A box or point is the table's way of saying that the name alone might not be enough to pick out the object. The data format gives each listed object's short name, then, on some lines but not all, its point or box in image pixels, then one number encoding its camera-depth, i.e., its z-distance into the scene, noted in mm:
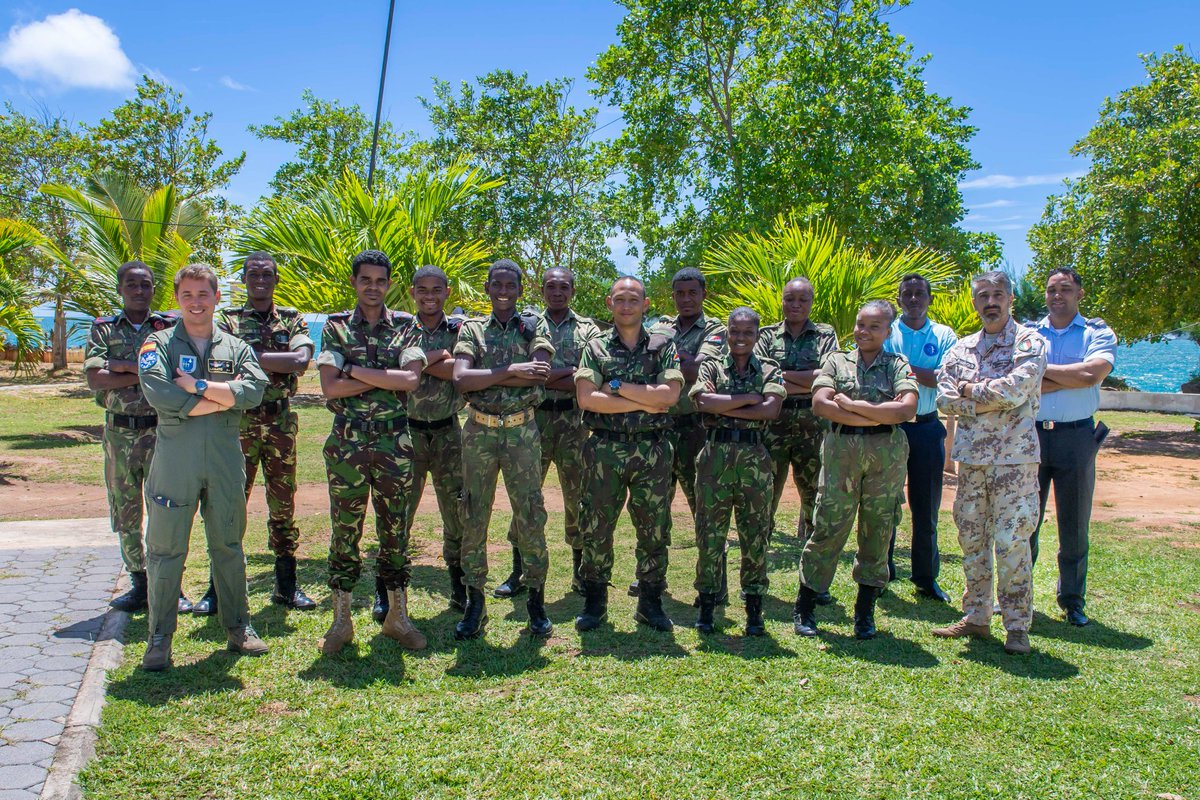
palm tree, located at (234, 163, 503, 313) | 7461
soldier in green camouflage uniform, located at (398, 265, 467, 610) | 5727
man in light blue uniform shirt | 5520
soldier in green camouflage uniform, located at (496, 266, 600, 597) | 5984
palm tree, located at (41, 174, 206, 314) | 13016
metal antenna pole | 15766
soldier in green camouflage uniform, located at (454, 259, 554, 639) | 5168
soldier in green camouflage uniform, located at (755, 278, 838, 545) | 6164
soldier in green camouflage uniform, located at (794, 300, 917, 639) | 5113
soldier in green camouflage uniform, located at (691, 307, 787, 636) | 5152
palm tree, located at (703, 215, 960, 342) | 7773
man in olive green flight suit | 4449
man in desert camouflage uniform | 4980
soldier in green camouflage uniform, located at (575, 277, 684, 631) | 5180
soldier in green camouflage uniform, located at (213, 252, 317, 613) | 5633
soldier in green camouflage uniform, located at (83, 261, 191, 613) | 5301
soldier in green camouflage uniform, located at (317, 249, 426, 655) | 4801
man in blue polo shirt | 6234
